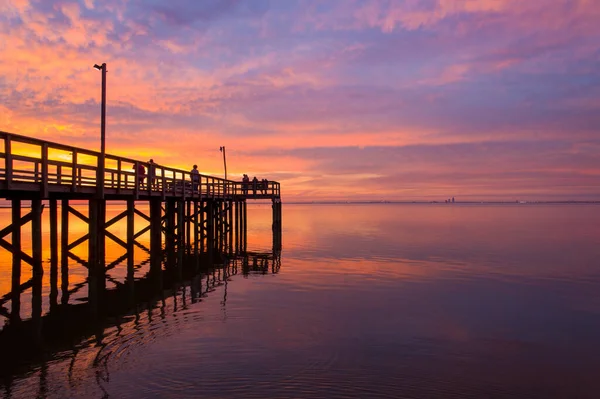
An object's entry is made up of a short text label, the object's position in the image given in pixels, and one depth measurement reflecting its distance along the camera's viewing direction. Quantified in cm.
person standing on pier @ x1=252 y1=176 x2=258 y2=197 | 3831
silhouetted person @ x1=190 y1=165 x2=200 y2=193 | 2795
